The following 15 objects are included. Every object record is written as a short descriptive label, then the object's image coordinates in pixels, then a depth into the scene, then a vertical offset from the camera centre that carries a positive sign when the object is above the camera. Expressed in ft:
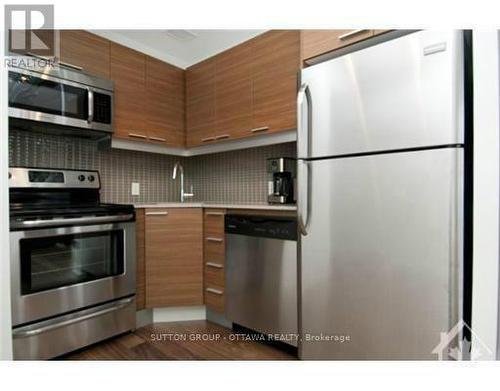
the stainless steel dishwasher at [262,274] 4.95 -1.65
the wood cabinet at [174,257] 6.23 -1.55
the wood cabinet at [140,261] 6.13 -1.60
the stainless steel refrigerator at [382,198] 3.38 -0.10
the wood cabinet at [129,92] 6.44 +2.53
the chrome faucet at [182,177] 8.81 +0.50
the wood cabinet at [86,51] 5.58 +3.11
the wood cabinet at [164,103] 7.12 +2.50
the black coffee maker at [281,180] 6.15 +0.27
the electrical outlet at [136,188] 7.88 +0.12
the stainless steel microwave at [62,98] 4.99 +1.95
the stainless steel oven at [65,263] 4.44 -1.36
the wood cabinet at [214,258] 6.11 -1.56
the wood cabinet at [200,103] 7.19 +2.51
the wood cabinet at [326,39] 4.26 +2.60
